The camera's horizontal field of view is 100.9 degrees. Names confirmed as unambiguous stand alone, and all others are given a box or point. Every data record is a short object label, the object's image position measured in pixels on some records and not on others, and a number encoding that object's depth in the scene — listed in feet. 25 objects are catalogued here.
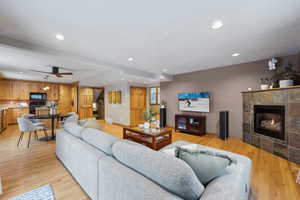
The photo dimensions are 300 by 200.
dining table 11.31
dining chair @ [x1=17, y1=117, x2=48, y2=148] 10.32
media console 13.70
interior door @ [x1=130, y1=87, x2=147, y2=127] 19.34
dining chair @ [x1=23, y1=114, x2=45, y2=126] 13.92
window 21.58
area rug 4.97
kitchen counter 19.26
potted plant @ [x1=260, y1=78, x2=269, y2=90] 10.00
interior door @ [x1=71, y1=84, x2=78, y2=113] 22.65
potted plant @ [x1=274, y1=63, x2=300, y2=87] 8.70
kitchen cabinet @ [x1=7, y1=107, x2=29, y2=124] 19.11
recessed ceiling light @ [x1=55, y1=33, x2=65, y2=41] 6.74
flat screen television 14.24
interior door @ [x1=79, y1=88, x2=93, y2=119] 22.56
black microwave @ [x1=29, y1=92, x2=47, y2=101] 21.03
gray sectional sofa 2.55
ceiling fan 12.48
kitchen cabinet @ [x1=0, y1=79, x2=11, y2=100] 18.75
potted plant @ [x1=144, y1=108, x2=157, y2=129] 10.60
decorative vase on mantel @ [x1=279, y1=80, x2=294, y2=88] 8.67
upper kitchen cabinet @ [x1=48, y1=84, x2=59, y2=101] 22.88
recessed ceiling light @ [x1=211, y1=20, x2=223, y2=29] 5.65
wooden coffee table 8.92
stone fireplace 7.89
